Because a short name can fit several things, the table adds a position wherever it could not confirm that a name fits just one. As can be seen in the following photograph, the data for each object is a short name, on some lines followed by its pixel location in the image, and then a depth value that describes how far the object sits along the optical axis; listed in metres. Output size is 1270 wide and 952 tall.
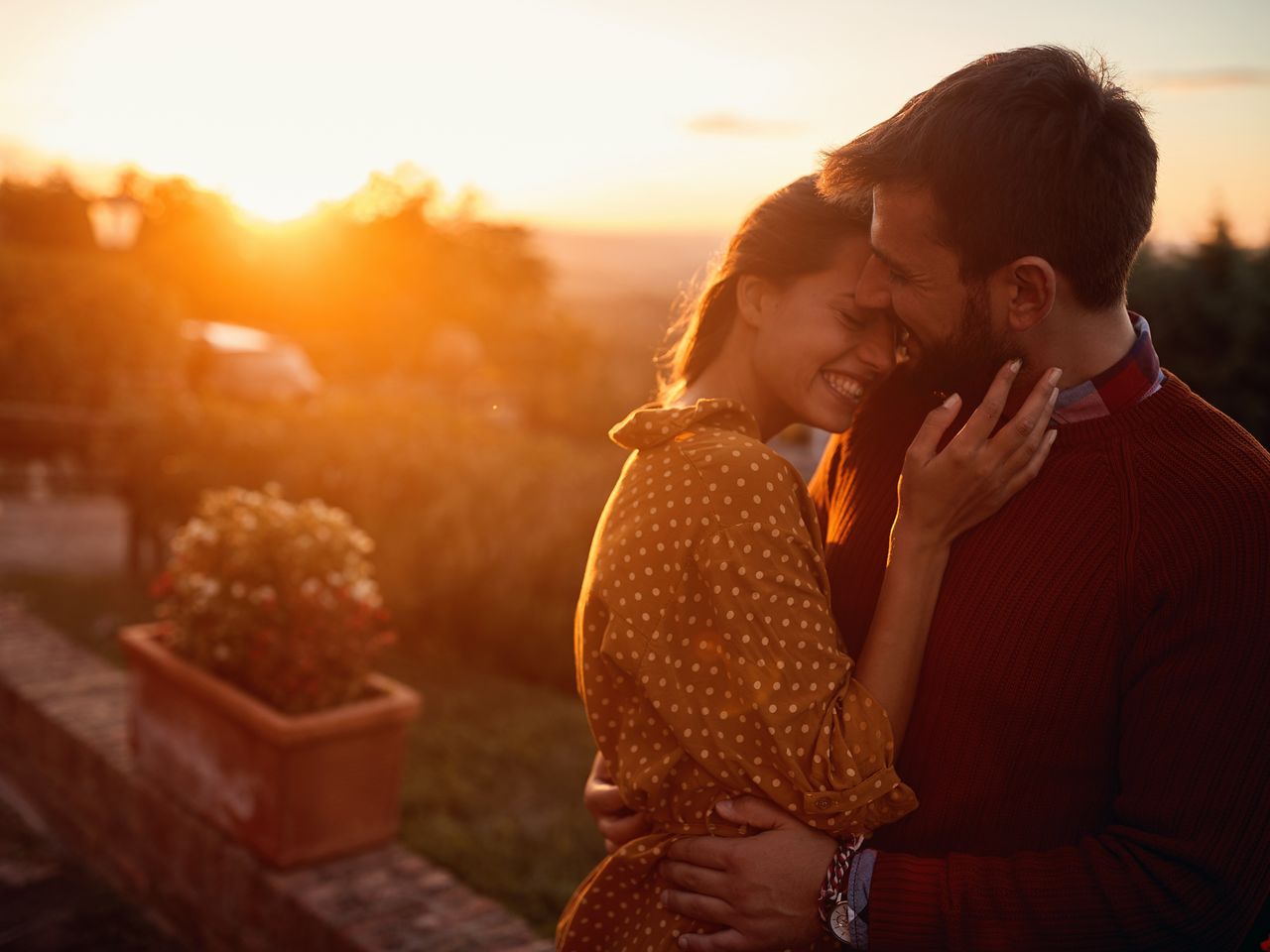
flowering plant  3.78
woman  1.67
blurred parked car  21.01
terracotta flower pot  3.56
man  1.53
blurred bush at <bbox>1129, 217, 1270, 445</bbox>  9.62
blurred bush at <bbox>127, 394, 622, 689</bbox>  6.63
